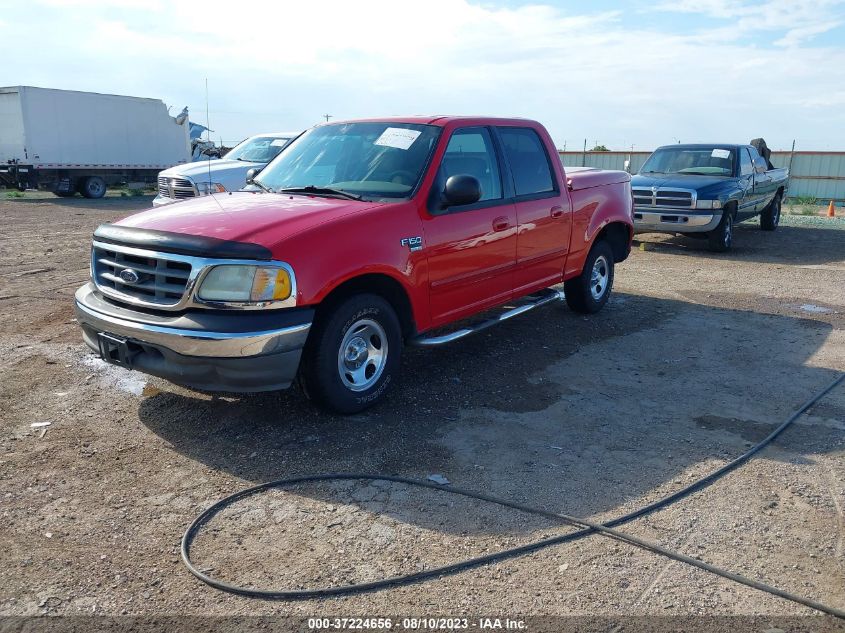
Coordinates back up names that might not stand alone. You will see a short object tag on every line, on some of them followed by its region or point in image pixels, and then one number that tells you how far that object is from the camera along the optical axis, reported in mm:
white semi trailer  23125
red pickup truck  4023
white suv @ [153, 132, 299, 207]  11750
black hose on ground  2895
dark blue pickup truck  12117
